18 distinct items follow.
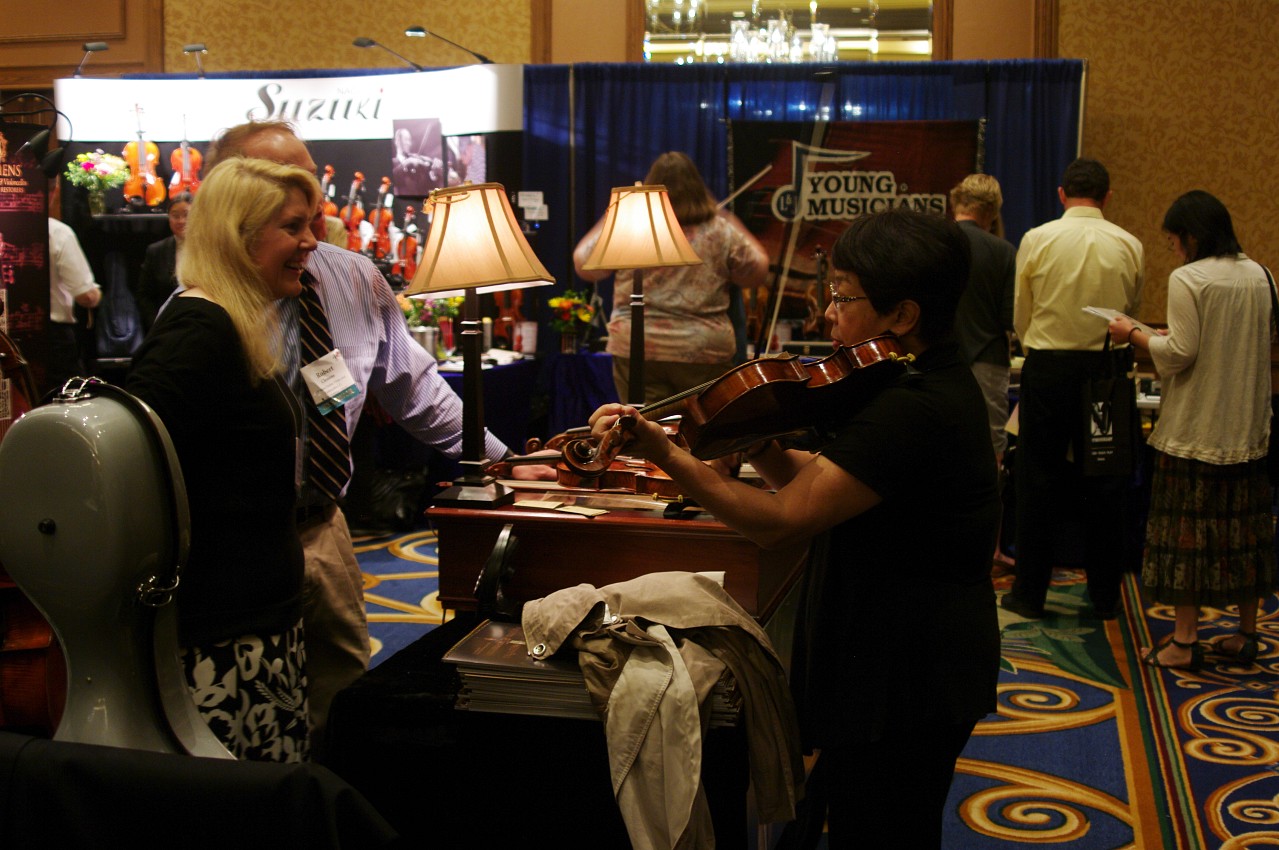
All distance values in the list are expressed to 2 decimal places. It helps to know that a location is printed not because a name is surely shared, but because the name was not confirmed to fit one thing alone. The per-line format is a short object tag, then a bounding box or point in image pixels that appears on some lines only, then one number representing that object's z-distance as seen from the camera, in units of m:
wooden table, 2.19
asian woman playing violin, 1.66
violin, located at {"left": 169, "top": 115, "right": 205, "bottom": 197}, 8.05
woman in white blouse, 3.83
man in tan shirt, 4.42
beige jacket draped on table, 1.71
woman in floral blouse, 4.05
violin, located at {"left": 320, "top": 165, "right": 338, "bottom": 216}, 8.14
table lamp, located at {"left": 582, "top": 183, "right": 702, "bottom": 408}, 3.17
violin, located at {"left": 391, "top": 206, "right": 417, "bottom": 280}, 7.98
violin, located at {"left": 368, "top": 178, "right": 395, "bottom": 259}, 7.98
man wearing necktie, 2.34
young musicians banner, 7.25
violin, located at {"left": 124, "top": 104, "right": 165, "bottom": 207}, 8.12
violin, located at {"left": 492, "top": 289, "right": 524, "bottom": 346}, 7.50
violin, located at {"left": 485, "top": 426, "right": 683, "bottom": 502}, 2.42
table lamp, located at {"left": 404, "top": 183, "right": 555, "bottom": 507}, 2.48
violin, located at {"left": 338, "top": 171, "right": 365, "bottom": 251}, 7.97
